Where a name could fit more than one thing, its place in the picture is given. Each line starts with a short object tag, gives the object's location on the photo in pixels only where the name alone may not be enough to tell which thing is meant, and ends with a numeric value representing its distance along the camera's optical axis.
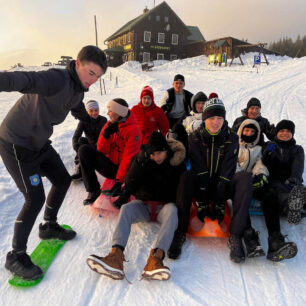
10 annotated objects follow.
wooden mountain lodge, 32.44
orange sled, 2.49
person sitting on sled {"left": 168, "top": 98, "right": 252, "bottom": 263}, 2.36
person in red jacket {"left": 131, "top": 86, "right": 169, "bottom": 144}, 4.43
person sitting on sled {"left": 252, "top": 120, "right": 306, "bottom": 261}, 2.25
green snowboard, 1.97
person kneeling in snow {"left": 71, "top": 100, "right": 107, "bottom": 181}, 4.05
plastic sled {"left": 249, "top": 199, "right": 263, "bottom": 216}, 2.92
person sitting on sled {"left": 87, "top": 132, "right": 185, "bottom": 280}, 2.29
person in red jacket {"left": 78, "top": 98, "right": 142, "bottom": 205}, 3.15
